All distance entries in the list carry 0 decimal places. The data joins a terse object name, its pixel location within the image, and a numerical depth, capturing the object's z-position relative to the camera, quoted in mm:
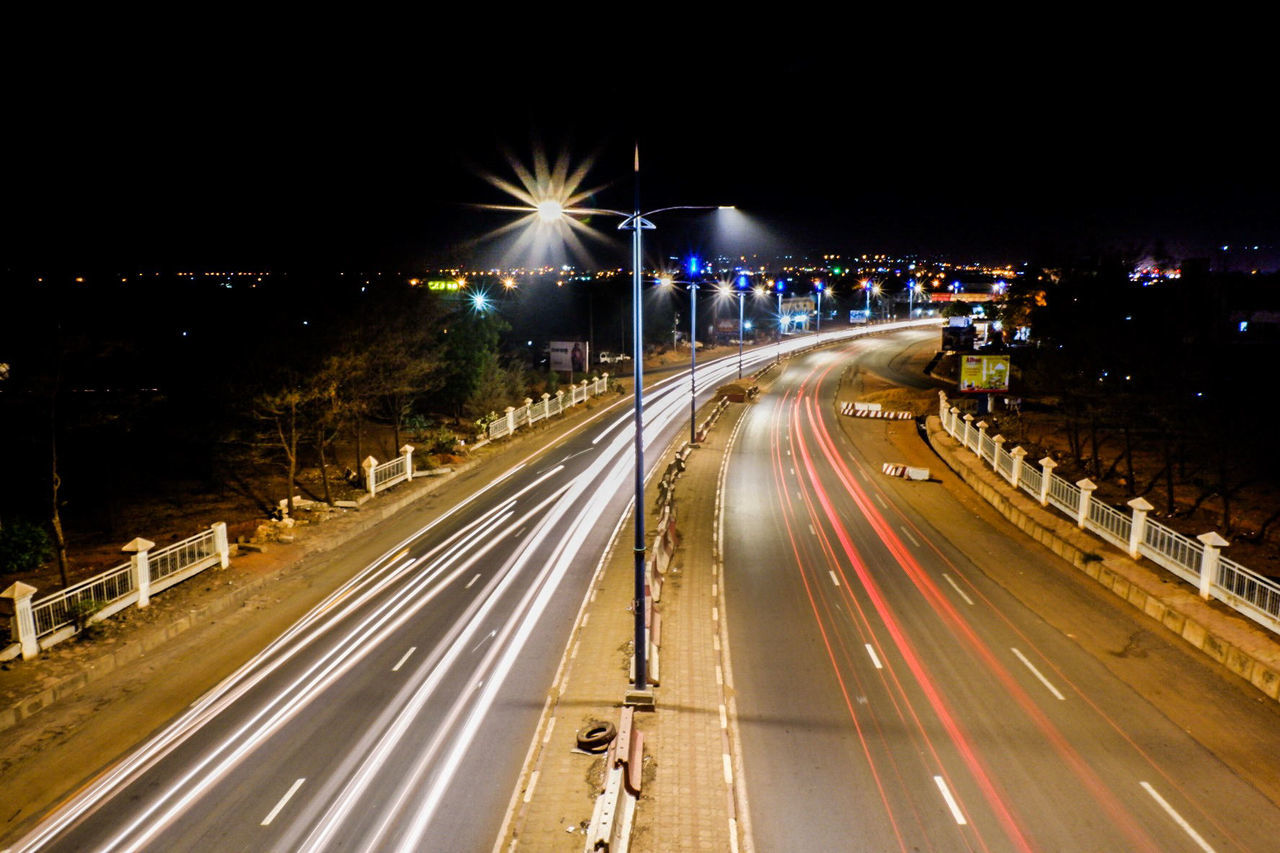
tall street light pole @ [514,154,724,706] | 10555
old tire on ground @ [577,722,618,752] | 9695
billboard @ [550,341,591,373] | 46031
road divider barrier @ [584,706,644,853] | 7461
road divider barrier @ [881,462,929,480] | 26453
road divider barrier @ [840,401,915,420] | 39709
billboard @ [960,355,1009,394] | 33531
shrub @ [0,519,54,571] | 18281
